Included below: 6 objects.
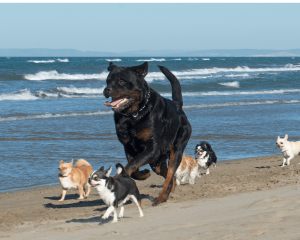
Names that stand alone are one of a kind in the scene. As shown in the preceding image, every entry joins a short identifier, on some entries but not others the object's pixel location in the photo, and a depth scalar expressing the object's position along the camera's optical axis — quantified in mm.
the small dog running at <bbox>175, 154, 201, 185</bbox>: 15727
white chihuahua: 18484
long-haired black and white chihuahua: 17797
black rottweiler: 8953
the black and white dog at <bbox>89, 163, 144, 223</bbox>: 8914
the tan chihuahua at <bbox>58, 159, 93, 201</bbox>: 13328
